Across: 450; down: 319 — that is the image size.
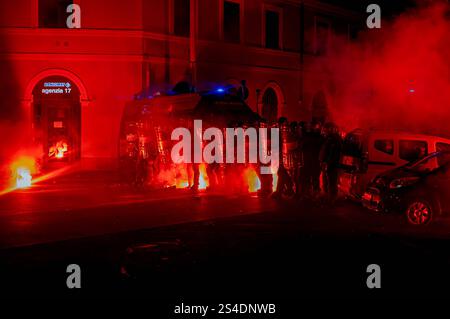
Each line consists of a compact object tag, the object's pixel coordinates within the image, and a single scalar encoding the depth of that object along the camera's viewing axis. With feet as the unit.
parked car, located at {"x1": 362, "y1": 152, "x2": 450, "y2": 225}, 34.94
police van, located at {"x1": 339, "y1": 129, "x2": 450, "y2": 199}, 40.70
